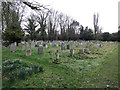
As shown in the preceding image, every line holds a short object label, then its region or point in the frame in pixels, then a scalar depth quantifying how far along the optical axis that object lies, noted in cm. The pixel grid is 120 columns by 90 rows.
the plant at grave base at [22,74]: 401
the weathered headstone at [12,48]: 964
